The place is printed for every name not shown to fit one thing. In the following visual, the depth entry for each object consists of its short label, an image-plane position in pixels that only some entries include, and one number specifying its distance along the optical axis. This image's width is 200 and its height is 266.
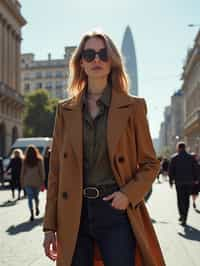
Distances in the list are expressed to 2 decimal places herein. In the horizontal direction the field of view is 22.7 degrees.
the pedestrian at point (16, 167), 18.27
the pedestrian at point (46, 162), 16.50
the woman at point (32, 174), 12.95
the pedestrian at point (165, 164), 35.64
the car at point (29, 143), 29.34
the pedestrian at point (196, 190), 14.38
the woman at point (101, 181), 2.85
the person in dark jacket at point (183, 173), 11.85
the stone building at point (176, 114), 131.38
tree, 77.56
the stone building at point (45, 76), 124.62
